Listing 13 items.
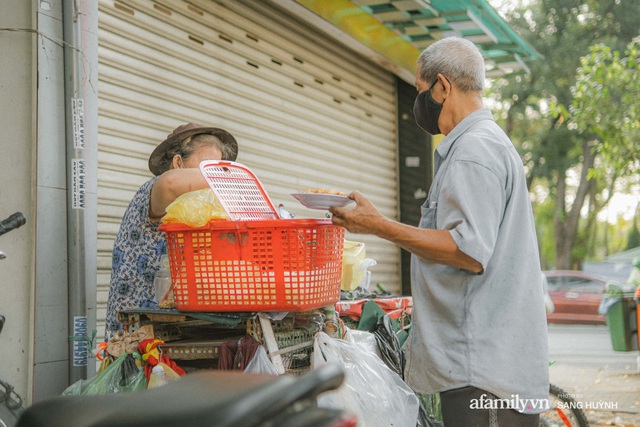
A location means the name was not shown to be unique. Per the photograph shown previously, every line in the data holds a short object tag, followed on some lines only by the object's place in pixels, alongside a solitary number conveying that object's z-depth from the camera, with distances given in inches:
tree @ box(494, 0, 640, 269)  956.0
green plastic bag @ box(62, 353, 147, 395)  129.3
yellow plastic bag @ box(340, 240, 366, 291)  163.3
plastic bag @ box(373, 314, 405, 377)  156.6
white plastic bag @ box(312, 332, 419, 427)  126.8
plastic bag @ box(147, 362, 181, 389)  126.0
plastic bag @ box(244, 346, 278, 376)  122.3
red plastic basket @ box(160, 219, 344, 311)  120.6
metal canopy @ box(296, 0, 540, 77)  329.7
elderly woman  141.8
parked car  804.6
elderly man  107.3
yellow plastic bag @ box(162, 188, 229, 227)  122.8
